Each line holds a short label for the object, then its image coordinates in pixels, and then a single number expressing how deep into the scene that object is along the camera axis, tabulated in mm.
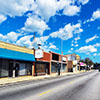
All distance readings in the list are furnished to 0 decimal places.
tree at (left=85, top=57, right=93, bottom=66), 112762
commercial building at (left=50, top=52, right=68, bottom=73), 35378
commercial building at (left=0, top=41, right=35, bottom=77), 18089
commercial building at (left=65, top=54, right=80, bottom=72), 54559
